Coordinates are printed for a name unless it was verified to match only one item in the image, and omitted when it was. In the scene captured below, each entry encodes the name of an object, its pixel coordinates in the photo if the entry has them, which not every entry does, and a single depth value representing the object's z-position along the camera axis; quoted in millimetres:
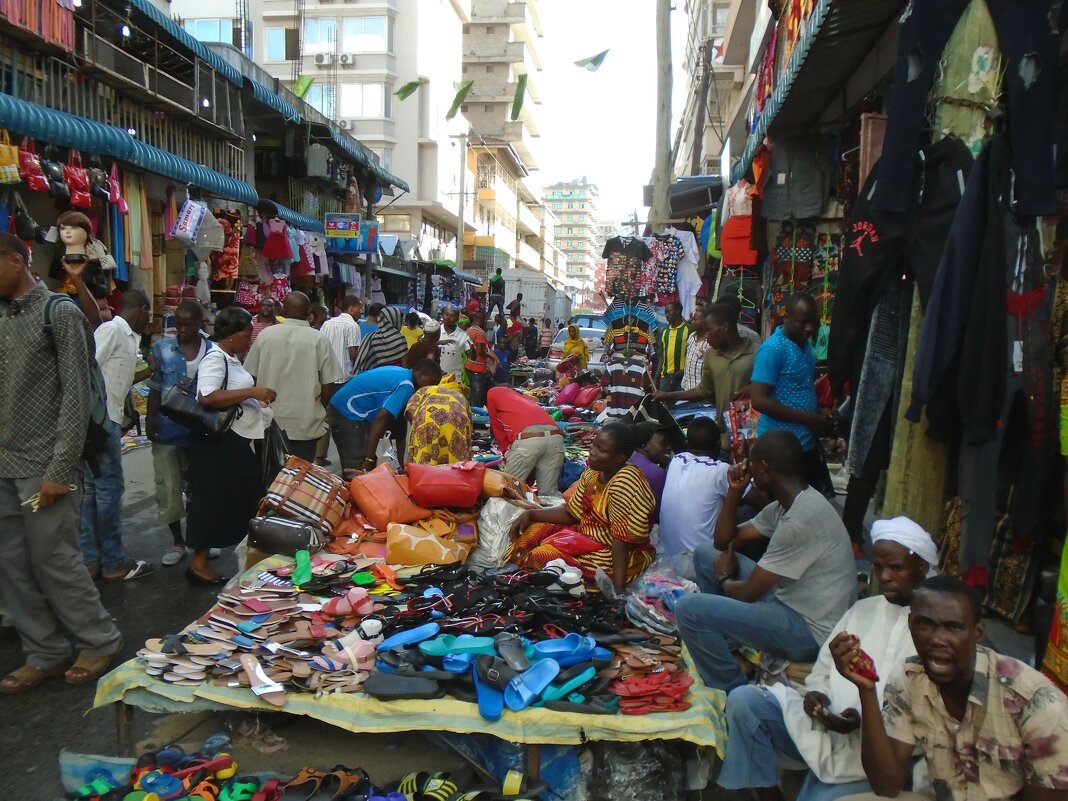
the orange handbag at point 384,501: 4984
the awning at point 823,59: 4008
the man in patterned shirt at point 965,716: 2012
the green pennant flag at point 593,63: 14712
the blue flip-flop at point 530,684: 3102
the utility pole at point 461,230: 37875
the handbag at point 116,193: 8430
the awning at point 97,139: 6922
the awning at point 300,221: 14617
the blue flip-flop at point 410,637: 3533
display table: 2994
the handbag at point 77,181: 7645
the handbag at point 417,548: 4648
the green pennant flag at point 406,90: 21931
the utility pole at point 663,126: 12750
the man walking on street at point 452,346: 11242
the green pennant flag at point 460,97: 23812
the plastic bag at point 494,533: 4961
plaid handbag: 4840
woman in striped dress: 4160
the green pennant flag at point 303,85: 24594
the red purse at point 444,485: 5012
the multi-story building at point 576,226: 145750
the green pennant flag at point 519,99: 19134
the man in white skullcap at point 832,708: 2510
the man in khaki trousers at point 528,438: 5973
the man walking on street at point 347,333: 9570
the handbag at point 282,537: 4676
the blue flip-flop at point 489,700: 3041
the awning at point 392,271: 21277
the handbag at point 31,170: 6965
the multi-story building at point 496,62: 60969
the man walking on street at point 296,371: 6059
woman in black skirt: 5027
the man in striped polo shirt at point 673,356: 9125
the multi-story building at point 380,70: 37531
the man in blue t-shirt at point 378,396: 6062
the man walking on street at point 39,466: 3656
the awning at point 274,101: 13740
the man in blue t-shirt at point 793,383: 4574
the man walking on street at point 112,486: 5129
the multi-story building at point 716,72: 17891
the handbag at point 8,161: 6691
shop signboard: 17000
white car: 14495
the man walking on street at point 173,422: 5184
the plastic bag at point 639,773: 3035
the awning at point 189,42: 9875
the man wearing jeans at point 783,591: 3139
